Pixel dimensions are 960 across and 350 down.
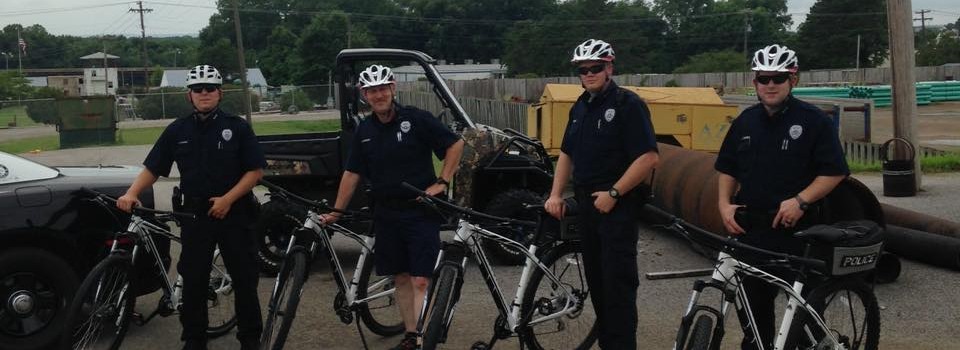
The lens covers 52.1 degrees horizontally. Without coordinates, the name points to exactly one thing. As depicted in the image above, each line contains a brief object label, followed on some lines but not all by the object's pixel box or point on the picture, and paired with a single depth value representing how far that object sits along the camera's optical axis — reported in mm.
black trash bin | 13734
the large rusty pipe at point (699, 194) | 7961
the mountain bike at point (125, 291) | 5855
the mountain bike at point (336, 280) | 5730
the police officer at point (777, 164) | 4840
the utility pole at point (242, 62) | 31606
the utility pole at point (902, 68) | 13250
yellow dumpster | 15586
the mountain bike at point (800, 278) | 4624
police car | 6402
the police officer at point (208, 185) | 5934
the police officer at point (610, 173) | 5164
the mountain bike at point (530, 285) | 5543
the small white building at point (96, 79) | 106562
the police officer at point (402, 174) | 5906
